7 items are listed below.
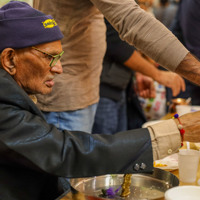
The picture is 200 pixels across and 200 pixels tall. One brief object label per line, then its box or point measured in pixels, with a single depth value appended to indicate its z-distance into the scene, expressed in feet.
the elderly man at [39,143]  5.36
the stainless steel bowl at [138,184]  5.76
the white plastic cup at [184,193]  5.09
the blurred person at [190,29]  11.04
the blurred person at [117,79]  9.70
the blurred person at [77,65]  7.32
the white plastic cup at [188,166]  6.21
